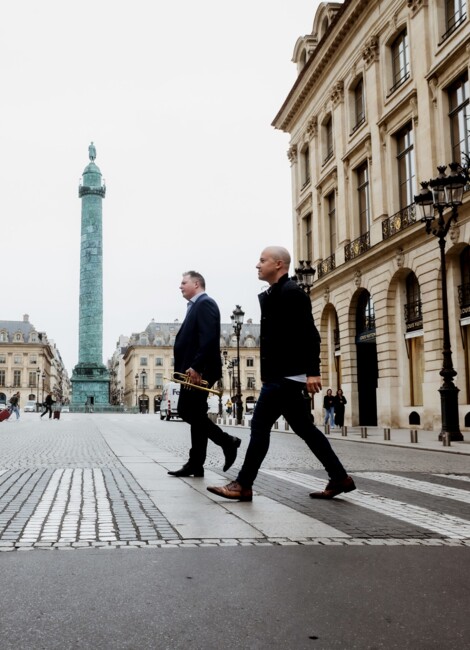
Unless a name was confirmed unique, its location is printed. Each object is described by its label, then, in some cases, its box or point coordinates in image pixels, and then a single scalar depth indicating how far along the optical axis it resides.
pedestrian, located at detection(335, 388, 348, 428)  29.28
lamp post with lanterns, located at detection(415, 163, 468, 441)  16.88
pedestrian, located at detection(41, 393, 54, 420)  51.12
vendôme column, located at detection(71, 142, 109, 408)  88.38
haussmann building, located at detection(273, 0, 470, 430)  23.83
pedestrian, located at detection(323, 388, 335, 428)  28.00
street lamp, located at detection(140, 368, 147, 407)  119.76
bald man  6.00
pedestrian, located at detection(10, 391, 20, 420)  44.67
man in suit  7.35
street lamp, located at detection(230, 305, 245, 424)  34.38
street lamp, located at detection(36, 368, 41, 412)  131.88
